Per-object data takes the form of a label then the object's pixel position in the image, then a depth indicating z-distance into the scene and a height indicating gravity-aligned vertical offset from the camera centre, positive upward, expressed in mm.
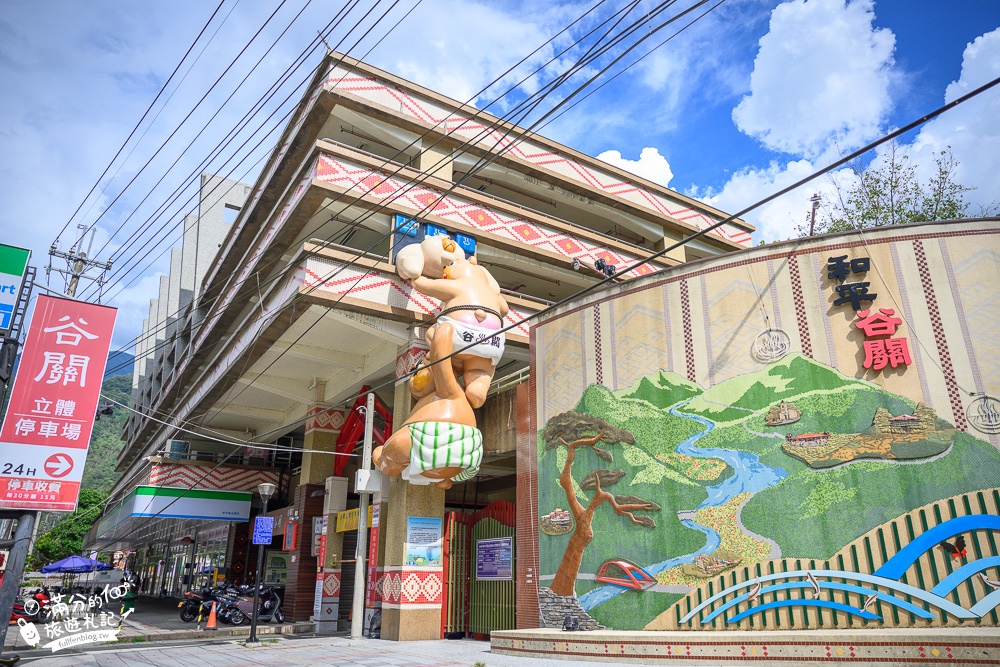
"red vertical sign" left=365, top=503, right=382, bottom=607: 16094 +178
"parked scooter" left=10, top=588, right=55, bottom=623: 19030 -1205
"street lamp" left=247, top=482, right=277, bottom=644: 15070 +456
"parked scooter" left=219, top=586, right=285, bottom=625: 19172 -1201
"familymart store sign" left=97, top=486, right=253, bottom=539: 22547 +2085
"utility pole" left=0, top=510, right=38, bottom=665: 9992 +108
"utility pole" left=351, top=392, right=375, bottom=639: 15141 +363
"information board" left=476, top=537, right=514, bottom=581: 15148 +108
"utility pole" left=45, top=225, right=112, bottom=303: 19688 +8607
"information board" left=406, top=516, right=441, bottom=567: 15508 +520
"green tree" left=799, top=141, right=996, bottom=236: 25906 +13710
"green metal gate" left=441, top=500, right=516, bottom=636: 15234 -412
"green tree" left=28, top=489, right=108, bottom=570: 55750 +2406
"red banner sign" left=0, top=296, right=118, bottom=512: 10266 +2476
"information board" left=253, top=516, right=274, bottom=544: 17047 +876
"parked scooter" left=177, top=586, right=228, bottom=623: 20078 -1083
